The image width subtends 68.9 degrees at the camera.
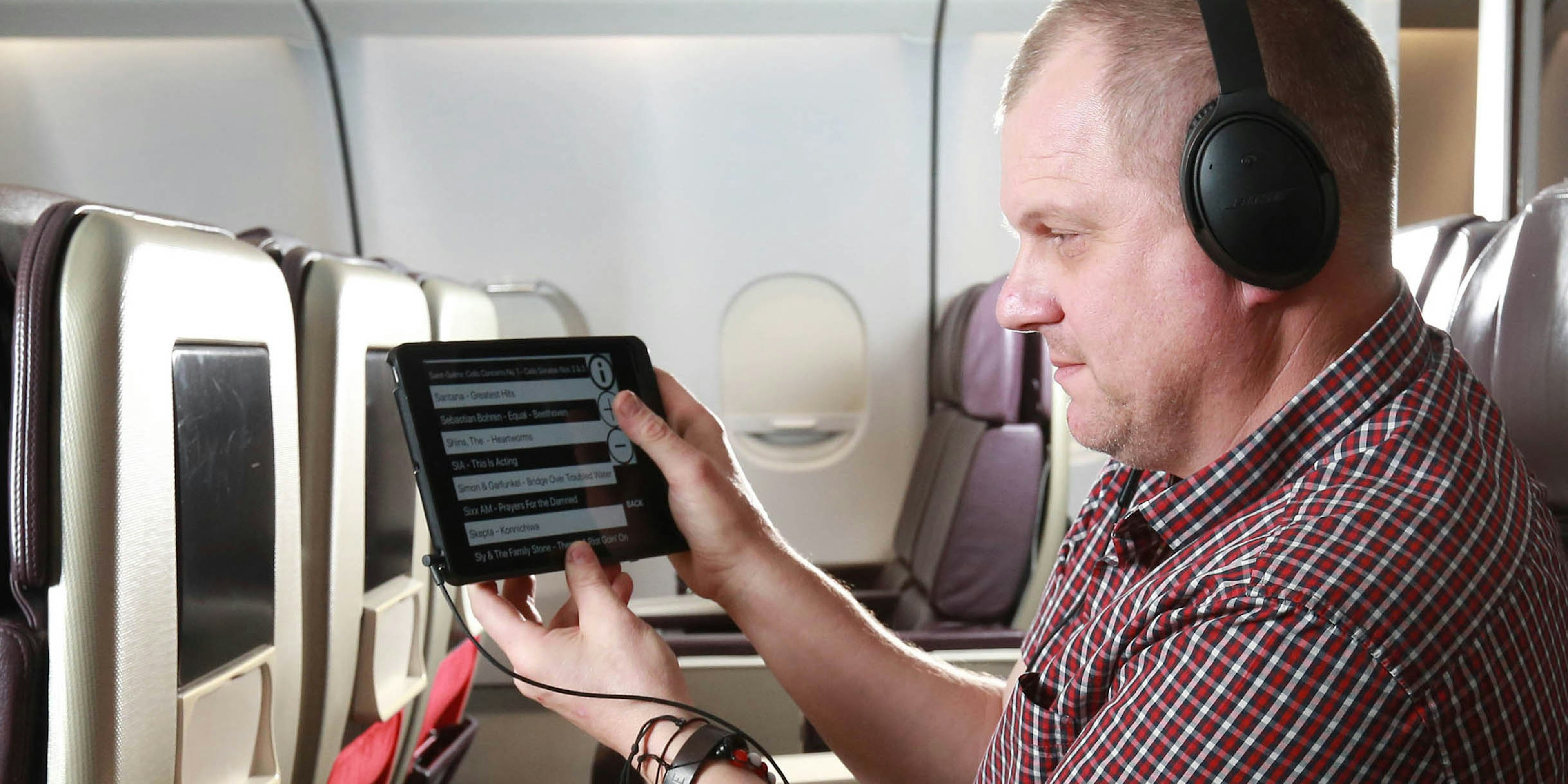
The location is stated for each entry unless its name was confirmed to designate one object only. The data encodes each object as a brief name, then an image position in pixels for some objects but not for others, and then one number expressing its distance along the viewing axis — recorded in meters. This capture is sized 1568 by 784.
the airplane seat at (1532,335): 1.04
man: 0.68
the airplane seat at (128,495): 0.97
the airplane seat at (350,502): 1.58
